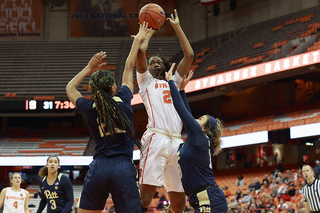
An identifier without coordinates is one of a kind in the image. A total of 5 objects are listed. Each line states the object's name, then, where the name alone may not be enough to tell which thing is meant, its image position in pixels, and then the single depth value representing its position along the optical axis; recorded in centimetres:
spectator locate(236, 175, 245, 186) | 1559
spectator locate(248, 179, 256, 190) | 1415
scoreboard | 2181
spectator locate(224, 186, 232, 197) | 1449
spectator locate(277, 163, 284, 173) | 1591
